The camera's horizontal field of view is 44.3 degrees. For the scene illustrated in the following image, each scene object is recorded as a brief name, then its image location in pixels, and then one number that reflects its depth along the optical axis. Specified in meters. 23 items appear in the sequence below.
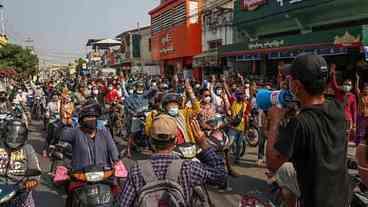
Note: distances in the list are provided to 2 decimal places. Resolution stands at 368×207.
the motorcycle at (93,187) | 3.92
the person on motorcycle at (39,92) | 19.59
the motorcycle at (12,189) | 3.89
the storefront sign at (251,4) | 23.81
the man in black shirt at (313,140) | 2.17
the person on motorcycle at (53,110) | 10.64
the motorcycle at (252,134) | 10.38
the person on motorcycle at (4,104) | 11.75
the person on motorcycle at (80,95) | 11.73
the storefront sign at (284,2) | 20.61
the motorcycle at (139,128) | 10.05
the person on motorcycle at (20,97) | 16.04
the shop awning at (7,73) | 27.58
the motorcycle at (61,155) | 4.46
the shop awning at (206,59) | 26.62
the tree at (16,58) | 41.84
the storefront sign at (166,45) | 38.81
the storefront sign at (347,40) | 14.17
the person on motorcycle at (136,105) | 10.37
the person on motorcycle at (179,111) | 5.16
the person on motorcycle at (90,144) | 4.68
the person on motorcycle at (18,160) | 4.10
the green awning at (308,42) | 14.23
